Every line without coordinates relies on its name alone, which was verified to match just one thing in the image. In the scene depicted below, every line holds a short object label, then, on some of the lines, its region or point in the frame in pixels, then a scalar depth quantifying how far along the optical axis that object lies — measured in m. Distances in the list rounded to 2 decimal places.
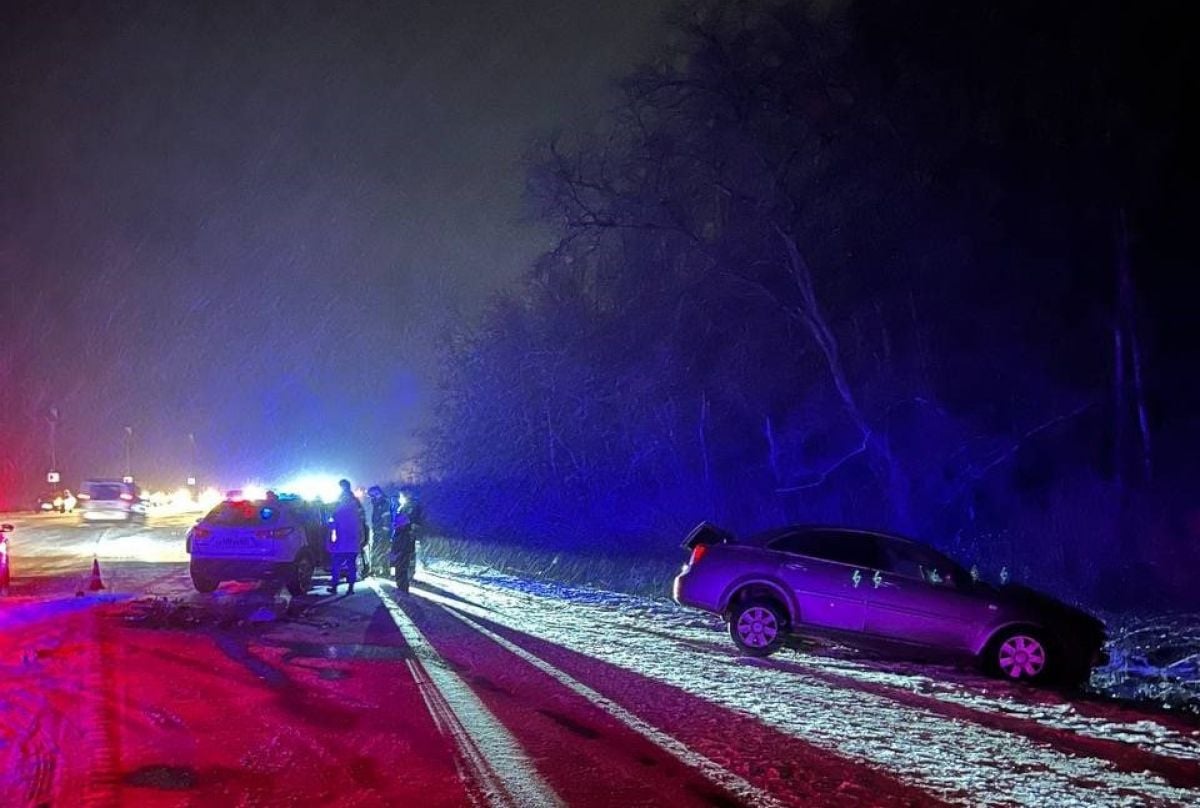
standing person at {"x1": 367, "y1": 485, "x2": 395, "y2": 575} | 17.52
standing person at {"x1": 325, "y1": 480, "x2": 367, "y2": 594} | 14.93
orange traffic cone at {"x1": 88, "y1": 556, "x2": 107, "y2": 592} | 14.45
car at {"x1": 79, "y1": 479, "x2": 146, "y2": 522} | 33.09
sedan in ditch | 9.38
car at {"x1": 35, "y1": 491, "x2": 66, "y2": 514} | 46.03
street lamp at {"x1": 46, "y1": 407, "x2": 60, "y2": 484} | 58.77
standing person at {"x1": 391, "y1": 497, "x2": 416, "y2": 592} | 15.88
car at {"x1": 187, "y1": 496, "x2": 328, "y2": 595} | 14.16
